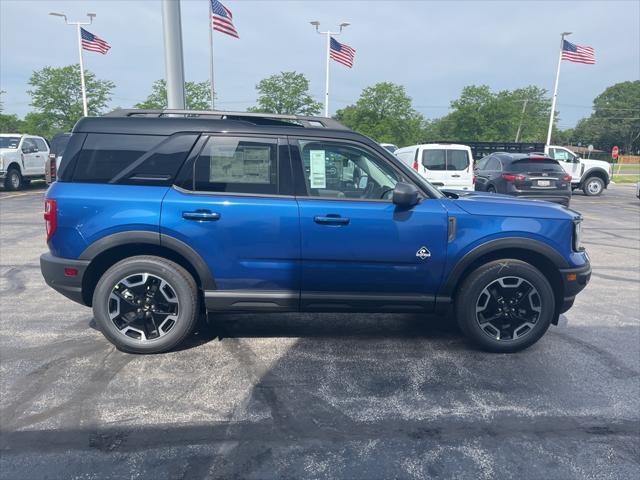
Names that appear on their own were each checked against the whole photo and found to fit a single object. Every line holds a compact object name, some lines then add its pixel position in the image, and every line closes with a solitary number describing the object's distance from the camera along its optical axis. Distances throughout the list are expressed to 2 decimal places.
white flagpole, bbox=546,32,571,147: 29.95
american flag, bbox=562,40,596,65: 24.50
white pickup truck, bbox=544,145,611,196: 19.66
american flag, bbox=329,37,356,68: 25.04
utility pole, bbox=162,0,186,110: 7.39
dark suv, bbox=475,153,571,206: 12.77
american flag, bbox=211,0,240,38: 16.06
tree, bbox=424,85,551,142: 40.72
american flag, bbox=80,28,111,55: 23.81
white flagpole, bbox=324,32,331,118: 30.01
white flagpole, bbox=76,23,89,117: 28.84
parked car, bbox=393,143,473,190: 13.13
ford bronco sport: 3.62
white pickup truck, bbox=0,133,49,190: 16.31
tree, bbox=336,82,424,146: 34.97
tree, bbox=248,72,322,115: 31.03
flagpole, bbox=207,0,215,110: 16.59
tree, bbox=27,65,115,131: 36.00
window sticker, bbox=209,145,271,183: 3.73
